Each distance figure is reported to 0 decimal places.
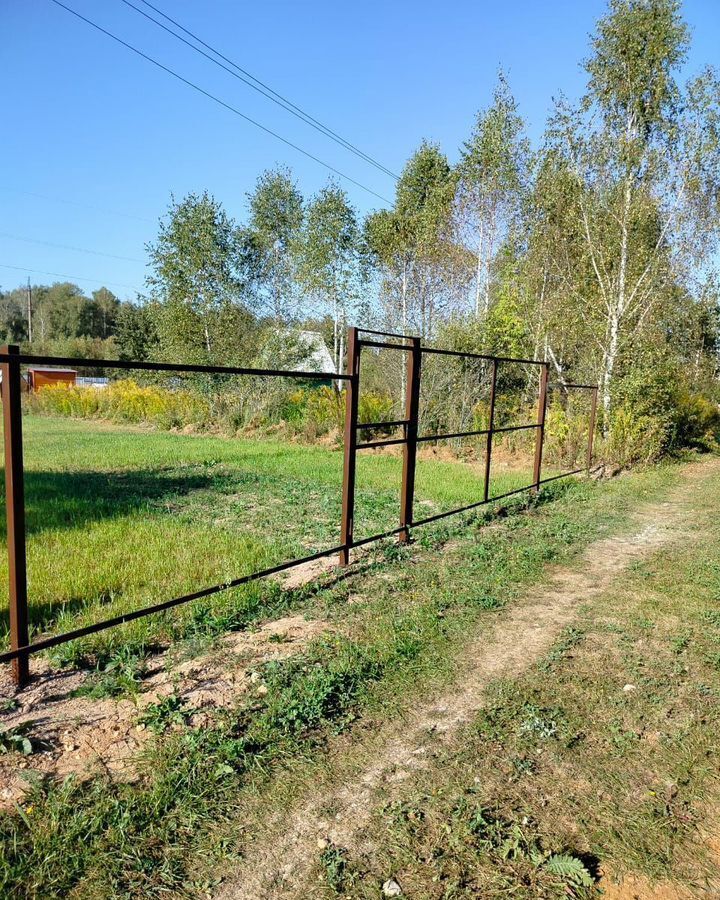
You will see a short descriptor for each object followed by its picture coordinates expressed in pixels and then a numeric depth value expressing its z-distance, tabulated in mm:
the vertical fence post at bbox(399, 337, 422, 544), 4910
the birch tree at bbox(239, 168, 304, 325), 19531
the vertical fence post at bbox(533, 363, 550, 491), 7531
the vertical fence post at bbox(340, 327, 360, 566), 4203
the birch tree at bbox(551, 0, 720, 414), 10969
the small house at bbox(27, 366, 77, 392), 24673
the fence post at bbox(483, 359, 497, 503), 6176
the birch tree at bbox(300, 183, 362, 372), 19219
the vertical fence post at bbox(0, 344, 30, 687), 2416
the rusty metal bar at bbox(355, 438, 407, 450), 4216
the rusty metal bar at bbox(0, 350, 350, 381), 2381
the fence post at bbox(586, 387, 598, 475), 9430
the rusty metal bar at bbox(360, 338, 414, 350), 4305
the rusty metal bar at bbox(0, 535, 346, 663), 2506
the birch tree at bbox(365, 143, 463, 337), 14516
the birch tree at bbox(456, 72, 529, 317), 14641
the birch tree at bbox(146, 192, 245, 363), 18797
